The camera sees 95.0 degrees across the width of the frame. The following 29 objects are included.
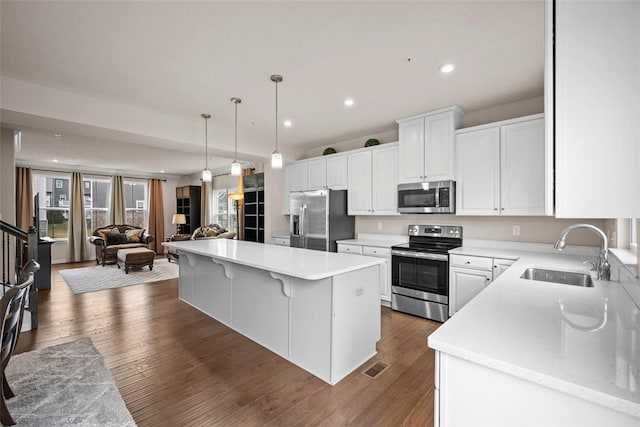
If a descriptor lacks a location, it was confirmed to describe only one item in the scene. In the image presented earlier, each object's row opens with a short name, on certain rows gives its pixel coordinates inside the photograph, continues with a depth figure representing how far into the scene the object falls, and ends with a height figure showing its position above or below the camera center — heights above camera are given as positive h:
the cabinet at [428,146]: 3.57 +0.85
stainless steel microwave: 3.59 +0.19
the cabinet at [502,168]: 3.04 +0.48
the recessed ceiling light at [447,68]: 2.57 +1.28
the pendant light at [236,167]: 3.42 +0.56
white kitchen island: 2.24 -0.81
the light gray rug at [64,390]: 1.85 -1.28
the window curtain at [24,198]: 7.02 +0.39
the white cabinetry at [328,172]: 4.79 +0.68
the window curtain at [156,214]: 9.42 -0.02
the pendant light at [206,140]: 3.89 +1.07
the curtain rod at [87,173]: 7.57 +1.14
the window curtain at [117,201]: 8.66 +0.37
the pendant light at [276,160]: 3.06 +0.55
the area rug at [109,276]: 5.29 -1.29
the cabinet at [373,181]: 4.20 +0.47
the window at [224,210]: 8.42 +0.09
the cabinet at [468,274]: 3.06 -0.68
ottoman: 6.30 -0.97
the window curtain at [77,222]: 8.02 -0.24
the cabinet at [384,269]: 3.95 -0.78
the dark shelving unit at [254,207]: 6.18 +0.12
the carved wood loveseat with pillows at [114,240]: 7.20 -0.69
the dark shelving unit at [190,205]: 9.23 +0.26
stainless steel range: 3.43 -0.74
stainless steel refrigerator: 4.53 -0.12
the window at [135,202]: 9.18 +0.36
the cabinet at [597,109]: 0.84 +0.31
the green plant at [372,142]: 4.44 +1.06
